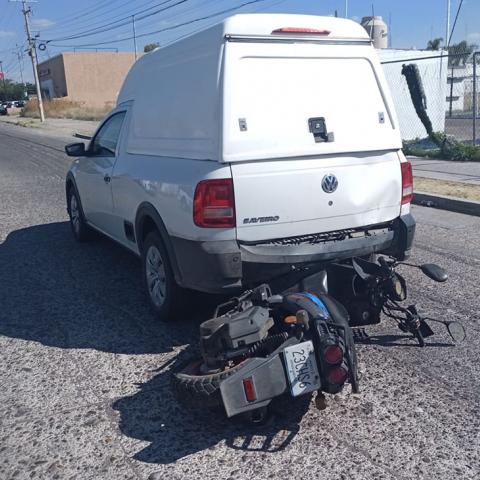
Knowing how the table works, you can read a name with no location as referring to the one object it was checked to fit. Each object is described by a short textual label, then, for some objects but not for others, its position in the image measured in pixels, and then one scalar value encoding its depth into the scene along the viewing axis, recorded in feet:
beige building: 258.78
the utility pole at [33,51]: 159.73
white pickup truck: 13.12
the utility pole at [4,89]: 364.21
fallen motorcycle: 10.32
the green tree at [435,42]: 202.69
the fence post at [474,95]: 43.24
